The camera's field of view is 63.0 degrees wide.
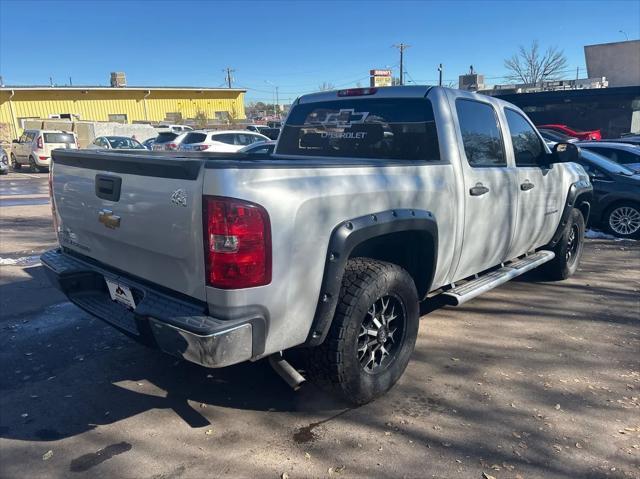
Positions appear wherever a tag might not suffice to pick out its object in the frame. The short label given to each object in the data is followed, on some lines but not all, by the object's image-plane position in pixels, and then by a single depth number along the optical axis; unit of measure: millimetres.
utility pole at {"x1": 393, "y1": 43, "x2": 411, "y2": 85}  63469
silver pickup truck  2498
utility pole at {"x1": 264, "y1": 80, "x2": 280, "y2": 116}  78881
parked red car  20484
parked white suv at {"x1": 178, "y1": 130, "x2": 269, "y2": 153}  18250
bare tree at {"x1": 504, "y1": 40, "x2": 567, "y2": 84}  65500
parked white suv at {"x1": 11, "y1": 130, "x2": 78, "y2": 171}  21578
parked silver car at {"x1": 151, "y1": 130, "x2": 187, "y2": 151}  18500
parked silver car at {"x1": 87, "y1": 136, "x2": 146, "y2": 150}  21047
